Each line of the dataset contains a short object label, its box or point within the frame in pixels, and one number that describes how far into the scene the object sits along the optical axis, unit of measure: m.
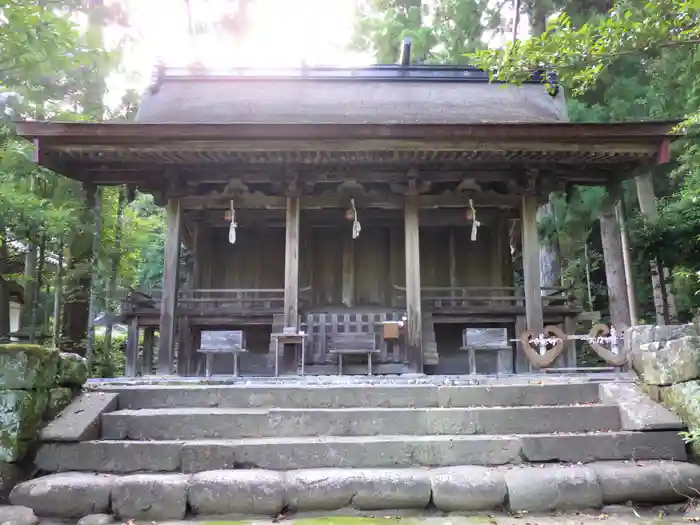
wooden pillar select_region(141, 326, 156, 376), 11.80
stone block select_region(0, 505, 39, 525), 3.52
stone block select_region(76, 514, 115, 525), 3.59
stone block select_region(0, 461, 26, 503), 3.92
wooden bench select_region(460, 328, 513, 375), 7.69
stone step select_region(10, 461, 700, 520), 3.74
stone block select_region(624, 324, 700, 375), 4.84
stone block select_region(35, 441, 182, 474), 4.16
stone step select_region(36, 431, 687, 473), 4.14
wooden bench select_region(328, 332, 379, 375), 7.96
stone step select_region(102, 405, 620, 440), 4.54
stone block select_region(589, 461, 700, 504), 3.83
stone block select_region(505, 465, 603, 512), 3.73
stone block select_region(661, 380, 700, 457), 4.21
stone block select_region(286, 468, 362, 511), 3.77
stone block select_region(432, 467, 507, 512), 3.75
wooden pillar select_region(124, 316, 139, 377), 8.95
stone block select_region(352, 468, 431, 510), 3.78
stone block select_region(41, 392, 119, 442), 4.27
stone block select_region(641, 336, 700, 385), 4.48
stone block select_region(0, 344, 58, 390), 4.27
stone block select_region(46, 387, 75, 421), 4.57
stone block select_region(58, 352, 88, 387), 4.81
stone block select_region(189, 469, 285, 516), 3.74
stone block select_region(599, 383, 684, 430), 4.34
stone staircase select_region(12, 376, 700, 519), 3.77
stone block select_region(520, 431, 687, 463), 4.24
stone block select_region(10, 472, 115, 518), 3.75
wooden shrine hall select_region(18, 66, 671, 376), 7.48
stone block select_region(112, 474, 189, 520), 3.71
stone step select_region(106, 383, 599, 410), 4.96
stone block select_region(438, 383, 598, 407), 4.97
